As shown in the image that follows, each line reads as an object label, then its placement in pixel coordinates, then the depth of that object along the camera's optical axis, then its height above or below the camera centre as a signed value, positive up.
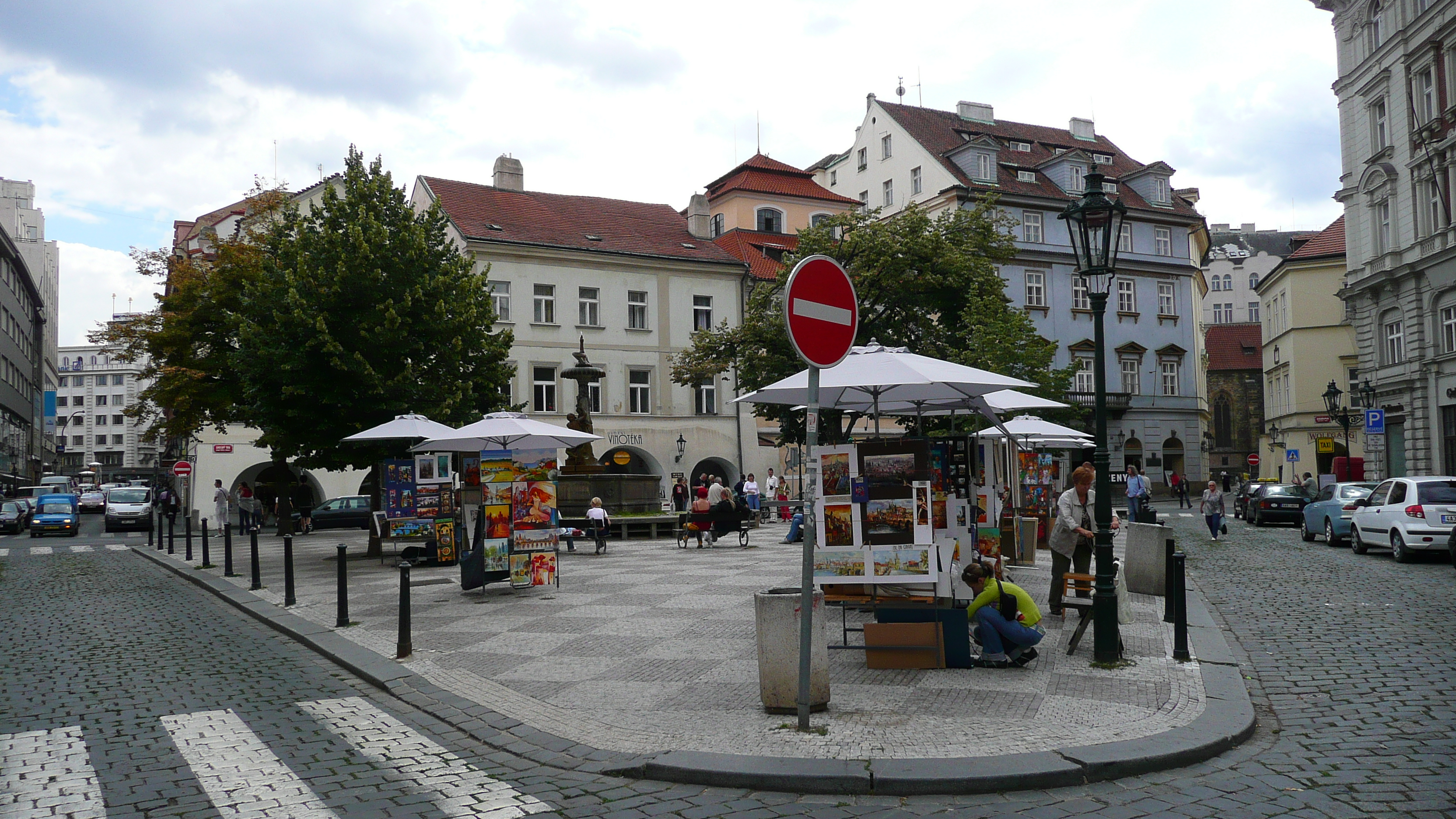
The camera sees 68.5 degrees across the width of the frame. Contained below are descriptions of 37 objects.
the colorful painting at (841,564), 9.21 -0.82
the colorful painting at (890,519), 9.17 -0.44
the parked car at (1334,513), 23.88 -1.21
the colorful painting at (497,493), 14.66 -0.24
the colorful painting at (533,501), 14.70 -0.37
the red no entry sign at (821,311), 6.40 +0.98
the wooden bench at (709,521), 23.56 -1.10
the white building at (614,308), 43.84 +7.04
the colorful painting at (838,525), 9.24 -0.48
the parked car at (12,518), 38.91 -1.23
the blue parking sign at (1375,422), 28.80 +1.00
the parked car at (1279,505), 32.91 -1.37
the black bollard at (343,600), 11.96 -1.39
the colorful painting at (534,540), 14.64 -0.90
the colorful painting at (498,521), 14.62 -0.63
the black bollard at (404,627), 10.01 -1.40
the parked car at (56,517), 35.62 -1.13
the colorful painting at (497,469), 14.58 +0.08
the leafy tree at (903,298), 31.97 +5.30
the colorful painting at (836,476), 9.25 -0.06
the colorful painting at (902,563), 9.06 -0.81
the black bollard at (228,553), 18.06 -1.25
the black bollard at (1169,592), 11.50 -1.42
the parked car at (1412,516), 18.81 -1.05
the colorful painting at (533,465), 14.73 +0.14
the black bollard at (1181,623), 9.38 -1.42
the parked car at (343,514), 37.69 -1.25
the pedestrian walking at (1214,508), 27.25 -1.17
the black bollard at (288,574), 14.07 -1.27
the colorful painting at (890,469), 9.22 -0.01
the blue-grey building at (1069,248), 55.50 +11.67
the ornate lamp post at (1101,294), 9.13 +1.56
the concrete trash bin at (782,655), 7.32 -1.27
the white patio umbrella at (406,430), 18.91 +0.84
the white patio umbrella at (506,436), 16.64 +0.63
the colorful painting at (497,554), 14.53 -1.07
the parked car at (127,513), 38.41 -1.11
